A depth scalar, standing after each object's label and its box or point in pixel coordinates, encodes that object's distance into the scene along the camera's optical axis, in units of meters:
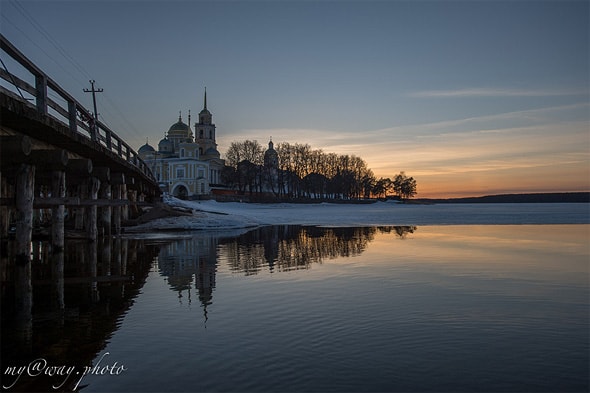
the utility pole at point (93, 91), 52.81
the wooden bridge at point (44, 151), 9.93
